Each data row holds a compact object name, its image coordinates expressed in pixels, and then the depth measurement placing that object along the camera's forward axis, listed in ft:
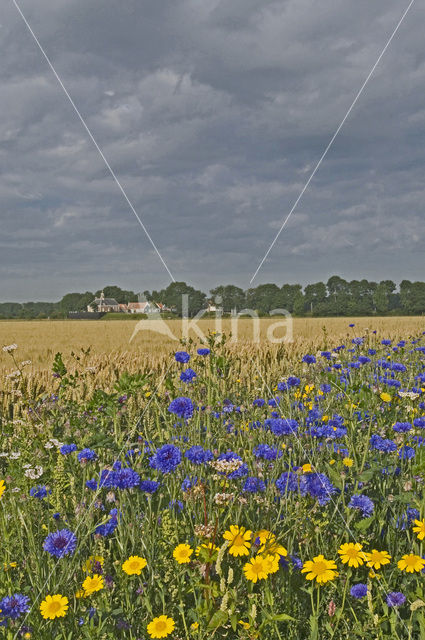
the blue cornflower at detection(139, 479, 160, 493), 7.03
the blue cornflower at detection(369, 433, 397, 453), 8.81
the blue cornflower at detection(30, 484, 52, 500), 7.82
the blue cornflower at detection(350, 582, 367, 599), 5.85
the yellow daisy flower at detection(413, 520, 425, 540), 6.03
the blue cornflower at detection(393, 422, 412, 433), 9.56
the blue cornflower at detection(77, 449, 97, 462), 7.85
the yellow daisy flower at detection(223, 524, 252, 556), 5.56
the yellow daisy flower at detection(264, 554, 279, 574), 5.49
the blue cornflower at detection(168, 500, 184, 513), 7.27
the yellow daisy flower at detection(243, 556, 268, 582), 5.47
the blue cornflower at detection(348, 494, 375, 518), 6.84
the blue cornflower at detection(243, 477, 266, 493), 7.46
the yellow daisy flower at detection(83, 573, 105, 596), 5.65
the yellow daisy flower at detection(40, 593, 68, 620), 5.36
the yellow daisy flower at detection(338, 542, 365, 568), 6.08
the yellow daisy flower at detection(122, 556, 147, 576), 5.69
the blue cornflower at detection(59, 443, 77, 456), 8.60
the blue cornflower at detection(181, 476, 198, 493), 7.54
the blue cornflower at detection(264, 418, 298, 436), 9.10
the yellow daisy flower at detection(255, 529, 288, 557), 5.80
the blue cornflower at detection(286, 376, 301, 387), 13.24
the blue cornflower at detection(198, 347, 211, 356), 13.76
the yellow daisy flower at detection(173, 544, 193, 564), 5.72
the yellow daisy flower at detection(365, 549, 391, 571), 6.17
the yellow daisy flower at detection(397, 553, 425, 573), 5.87
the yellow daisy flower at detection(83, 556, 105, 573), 6.10
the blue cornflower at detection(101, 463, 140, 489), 6.82
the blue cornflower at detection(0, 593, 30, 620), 5.50
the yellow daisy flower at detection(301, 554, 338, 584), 5.68
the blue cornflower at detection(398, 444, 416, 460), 9.00
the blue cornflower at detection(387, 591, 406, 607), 5.72
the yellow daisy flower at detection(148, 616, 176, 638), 5.16
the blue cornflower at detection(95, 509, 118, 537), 6.79
